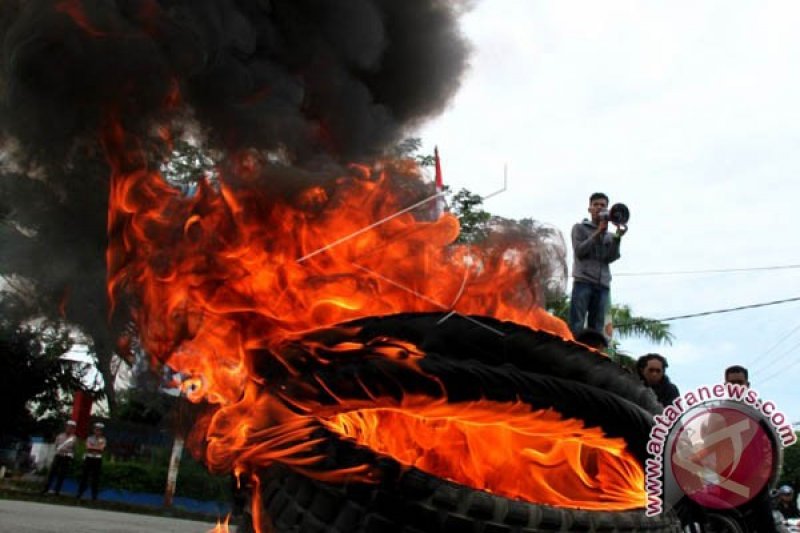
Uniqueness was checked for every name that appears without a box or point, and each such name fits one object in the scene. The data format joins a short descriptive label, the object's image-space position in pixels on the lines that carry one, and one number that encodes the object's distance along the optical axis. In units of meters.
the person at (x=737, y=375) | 4.77
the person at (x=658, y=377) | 4.32
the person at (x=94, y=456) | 12.90
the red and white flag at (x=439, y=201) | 4.19
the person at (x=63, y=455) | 13.05
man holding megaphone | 5.60
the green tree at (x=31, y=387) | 19.50
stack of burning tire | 2.05
